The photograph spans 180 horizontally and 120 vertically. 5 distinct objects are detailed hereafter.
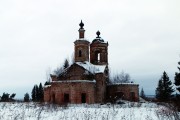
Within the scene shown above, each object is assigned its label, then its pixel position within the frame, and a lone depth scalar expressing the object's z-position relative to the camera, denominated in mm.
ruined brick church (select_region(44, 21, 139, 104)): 38438
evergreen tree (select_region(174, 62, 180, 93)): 24859
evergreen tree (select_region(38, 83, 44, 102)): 65394
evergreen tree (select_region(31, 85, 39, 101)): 69162
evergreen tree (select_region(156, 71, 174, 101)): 52344
